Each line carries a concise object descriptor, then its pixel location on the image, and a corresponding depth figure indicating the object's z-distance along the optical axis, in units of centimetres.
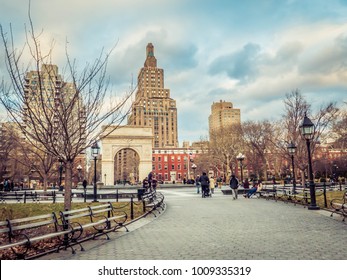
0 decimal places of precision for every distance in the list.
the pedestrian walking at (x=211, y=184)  2711
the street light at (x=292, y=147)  2140
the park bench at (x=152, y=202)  1364
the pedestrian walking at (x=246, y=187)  2343
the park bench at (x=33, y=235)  560
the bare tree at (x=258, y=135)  5034
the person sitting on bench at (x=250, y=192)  2212
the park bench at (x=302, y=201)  1521
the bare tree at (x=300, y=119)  3262
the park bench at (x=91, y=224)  710
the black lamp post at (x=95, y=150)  1964
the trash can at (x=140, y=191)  1921
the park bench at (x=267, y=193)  1992
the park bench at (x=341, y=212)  1006
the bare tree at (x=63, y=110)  870
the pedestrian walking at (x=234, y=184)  2022
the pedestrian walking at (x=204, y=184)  2211
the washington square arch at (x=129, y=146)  5303
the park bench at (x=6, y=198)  2095
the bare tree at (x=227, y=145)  5593
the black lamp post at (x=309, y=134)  1339
